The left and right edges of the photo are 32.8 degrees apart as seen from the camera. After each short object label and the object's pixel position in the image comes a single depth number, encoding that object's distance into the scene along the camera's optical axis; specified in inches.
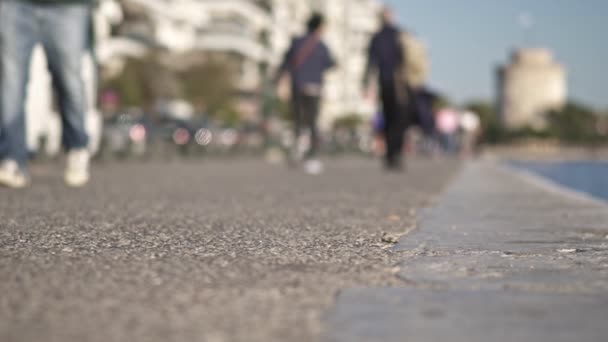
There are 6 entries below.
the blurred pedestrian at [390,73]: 506.0
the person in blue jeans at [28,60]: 276.7
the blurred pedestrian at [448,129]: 1228.5
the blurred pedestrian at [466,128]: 1268.5
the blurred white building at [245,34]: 2630.4
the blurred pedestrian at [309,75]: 522.9
